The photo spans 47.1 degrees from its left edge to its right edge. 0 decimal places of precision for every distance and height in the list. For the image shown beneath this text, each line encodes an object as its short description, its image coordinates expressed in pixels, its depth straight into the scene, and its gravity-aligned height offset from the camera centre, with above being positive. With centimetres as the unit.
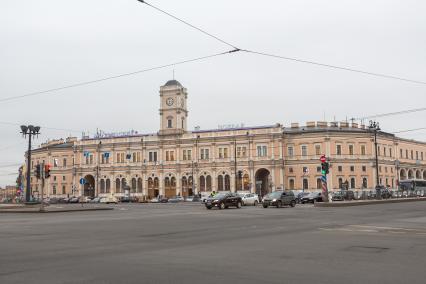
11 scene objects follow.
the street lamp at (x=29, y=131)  5226 +667
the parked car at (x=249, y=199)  5336 -97
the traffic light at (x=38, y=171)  3859 +172
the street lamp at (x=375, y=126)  5582 +726
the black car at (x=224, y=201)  4194 -88
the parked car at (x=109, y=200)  7788 -129
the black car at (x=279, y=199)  4391 -85
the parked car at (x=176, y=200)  8318 -150
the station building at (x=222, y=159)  9556 +671
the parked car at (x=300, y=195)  6438 -72
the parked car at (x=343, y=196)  6639 -94
